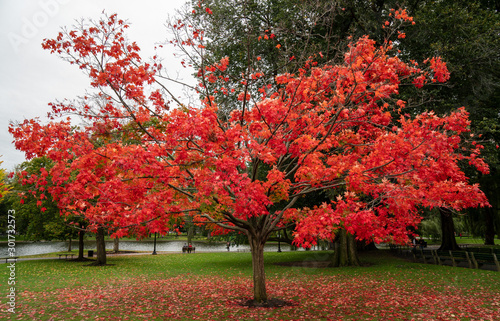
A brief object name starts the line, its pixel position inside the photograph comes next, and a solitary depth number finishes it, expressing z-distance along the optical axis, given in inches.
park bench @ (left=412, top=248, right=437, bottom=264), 768.9
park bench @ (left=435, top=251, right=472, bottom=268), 647.2
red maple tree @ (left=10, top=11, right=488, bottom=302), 282.5
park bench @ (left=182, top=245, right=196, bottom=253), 1490.9
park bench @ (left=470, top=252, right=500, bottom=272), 567.4
